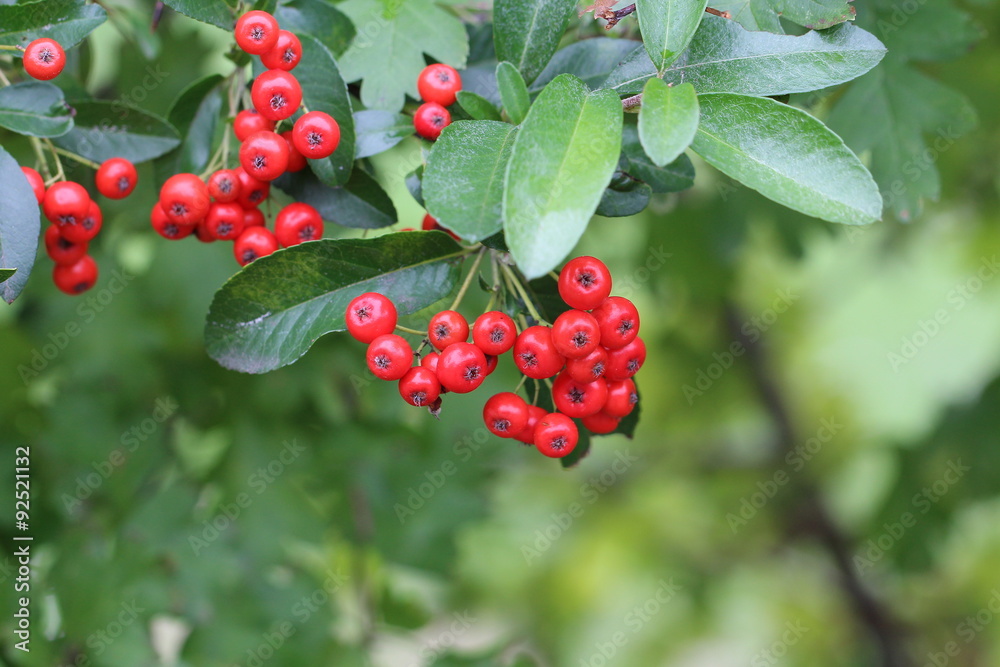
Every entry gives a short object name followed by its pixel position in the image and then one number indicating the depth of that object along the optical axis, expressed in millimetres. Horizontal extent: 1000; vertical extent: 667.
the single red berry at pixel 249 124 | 379
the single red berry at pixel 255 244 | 385
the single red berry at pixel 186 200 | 381
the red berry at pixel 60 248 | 394
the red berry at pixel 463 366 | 364
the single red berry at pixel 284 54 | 375
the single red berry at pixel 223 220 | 383
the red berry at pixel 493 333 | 365
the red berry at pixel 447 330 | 367
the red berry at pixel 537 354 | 364
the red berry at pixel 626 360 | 369
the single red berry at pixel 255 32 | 372
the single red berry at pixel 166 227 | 386
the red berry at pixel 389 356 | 367
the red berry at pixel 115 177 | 391
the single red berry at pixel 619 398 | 375
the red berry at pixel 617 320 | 365
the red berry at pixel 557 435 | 373
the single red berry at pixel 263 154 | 372
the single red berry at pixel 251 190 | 381
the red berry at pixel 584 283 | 364
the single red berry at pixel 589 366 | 365
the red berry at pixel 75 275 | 400
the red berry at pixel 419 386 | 366
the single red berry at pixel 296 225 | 382
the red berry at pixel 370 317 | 367
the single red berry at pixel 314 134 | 372
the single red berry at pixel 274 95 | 373
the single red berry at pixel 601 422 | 379
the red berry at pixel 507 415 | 374
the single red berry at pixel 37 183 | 382
